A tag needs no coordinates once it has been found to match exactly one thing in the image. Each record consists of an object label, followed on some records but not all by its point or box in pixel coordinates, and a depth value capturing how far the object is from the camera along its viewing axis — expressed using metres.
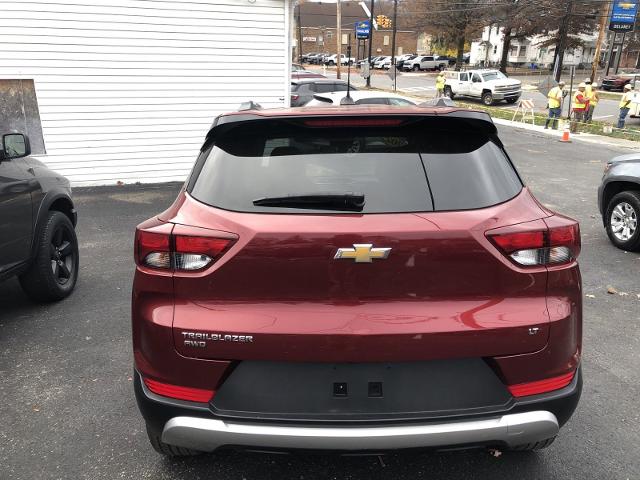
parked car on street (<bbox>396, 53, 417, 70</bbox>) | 63.16
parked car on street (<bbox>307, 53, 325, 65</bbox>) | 75.44
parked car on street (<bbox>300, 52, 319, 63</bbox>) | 79.44
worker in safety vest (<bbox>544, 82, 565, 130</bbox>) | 20.39
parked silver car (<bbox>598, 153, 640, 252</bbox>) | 6.51
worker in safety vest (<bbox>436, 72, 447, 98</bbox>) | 30.44
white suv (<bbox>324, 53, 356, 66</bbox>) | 71.16
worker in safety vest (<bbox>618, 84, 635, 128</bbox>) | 20.16
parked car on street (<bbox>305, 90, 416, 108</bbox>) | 11.62
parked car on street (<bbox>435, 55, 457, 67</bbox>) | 63.49
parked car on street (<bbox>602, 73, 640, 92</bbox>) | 37.06
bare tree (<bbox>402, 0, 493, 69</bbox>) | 53.38
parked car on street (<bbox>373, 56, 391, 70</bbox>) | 64.22
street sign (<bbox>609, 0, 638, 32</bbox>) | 29.75
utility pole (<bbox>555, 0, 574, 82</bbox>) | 31.75
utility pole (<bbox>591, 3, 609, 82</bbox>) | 36.19
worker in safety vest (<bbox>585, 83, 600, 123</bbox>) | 20.38
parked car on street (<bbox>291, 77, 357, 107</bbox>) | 19.39
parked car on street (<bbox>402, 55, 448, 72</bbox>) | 62.16
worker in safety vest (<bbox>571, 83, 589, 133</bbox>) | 20.23
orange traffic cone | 17.55
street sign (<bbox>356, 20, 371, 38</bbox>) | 41.00
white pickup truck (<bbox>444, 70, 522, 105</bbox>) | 29.59
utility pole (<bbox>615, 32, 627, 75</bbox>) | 54.84
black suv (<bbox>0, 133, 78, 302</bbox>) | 4.19
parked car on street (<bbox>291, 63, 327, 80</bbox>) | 26.51
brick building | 93.25
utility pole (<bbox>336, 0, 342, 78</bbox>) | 41.91
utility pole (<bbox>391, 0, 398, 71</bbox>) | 50.54
